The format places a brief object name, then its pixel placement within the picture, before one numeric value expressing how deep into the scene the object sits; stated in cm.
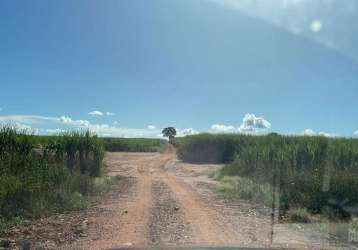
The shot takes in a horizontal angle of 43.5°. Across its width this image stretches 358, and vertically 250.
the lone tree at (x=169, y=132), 11606
